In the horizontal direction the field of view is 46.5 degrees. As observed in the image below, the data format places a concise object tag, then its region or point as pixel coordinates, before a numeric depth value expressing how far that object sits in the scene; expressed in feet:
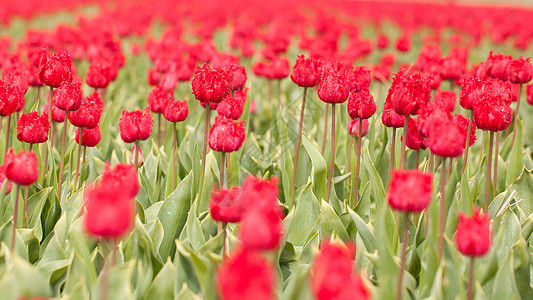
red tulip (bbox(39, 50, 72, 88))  10.23
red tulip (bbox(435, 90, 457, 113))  11.41
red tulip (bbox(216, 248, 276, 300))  3.84
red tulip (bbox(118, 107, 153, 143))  9.31
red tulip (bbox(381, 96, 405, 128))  9.49
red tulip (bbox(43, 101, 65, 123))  11.18
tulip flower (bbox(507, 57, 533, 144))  11.02
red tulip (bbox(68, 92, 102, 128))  9.43
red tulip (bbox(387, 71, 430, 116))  8.36
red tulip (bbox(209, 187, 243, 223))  6.87
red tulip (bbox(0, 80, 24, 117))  9.53
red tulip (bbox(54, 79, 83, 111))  9.38
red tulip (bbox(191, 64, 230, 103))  9.39
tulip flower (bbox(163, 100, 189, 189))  10.17
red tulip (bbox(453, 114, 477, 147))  8.23
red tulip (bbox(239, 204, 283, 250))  4.54
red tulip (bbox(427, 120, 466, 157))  6.83
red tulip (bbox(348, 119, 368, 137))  11.07
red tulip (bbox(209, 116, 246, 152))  8.25
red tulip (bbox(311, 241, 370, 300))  4.33
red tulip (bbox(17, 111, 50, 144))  9.14
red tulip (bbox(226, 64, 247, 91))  11.73
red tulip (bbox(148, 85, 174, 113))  11.33
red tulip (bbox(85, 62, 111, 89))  12.49
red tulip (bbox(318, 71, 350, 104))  9.71
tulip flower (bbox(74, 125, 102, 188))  10.15
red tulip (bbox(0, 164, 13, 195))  9.21
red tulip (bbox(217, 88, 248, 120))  10.46
